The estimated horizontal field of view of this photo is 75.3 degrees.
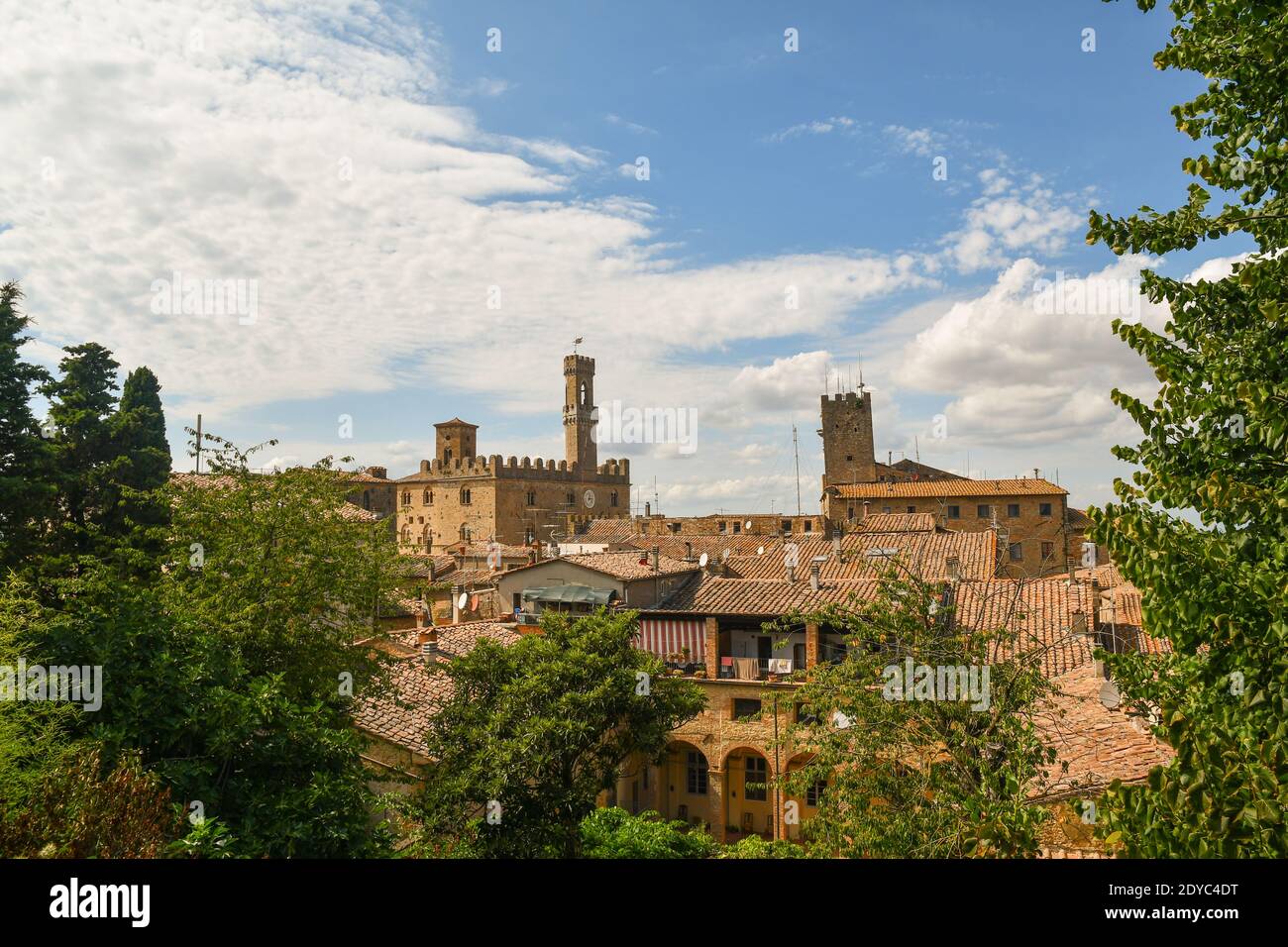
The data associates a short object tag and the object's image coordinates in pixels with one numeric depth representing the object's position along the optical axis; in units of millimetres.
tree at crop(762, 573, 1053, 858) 11102
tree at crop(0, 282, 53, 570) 17125
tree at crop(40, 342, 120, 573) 20688
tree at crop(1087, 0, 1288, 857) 4988
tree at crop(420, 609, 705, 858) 16766
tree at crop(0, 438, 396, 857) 10961
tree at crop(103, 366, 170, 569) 21625
